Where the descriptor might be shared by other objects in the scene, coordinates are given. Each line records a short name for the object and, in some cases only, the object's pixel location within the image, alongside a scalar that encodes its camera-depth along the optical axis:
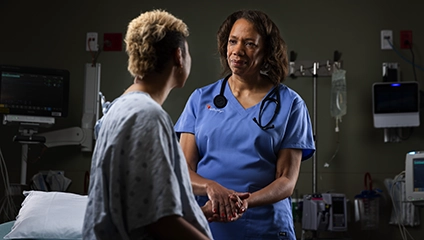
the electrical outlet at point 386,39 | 5.10
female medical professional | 1.86
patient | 1.14
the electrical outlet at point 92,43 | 5.27
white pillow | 2.49
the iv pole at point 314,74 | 4.94
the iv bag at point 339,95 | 4.92
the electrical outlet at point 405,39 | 5.11
